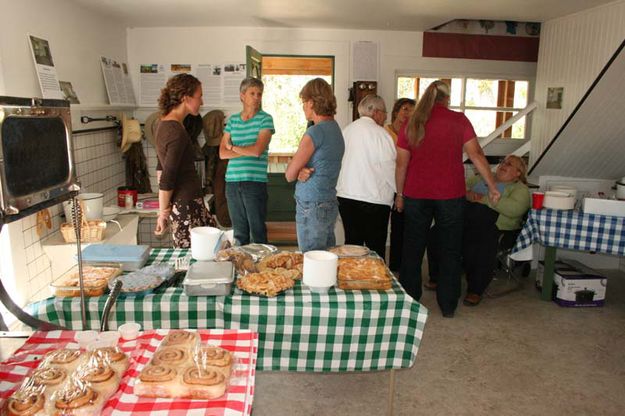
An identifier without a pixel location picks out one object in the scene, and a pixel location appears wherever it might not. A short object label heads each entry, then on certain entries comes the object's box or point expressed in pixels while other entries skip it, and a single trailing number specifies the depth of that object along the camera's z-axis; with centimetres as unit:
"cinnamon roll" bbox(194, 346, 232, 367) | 126
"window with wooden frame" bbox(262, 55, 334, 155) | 753
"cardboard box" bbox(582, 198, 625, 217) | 355
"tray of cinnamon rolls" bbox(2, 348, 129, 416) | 107
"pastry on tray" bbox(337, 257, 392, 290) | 192
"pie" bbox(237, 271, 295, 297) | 185
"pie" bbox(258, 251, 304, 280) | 201
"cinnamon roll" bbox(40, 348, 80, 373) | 124
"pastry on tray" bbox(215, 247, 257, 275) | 205
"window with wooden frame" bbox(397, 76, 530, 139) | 544
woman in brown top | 265
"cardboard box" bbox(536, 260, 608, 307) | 379
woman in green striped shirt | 316
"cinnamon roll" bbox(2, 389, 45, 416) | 105
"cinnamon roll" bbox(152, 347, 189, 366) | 126
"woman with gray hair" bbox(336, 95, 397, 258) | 331
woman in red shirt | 308
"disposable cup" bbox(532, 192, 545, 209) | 380
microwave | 111
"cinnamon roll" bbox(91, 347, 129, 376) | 125
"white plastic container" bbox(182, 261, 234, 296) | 183
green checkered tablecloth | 183
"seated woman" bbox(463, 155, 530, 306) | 379
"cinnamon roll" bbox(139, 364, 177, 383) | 118
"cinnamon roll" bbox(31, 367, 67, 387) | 116
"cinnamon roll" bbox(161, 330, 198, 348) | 136
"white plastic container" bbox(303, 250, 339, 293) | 184
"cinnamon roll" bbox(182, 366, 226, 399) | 117
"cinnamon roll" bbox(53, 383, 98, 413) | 107
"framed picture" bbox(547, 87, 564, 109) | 432
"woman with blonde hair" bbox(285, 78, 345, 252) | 254
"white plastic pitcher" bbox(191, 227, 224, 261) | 212
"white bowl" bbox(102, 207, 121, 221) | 358
